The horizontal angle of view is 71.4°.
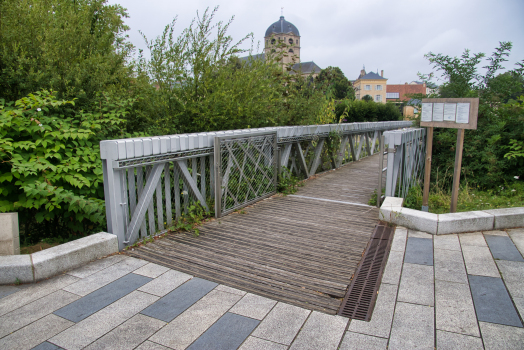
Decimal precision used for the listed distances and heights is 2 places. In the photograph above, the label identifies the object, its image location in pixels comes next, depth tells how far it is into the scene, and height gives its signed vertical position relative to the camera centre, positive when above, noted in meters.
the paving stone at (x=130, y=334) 2.30 -1.43
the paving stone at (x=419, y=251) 3.62 -1.42
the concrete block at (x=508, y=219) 4.43 -1.26
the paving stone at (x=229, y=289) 3.01 -1.44
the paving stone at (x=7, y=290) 2.92 -1.41
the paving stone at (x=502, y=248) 3.65 -1.40
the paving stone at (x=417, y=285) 2.90 -1.44
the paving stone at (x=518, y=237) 3.89 -1.39
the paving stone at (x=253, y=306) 2.69 -1.44
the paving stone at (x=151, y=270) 3.31 -1.42
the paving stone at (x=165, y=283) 3.01 -1.43
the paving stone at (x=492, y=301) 2.60 -1.43
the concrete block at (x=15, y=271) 3.06 -1.29
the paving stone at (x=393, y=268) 3.25 -1.44
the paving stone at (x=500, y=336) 2.30 -1.44
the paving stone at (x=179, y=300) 2.67 -1.43
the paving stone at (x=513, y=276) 2.98 -1.42
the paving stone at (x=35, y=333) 2.29 -1.42
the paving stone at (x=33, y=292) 2.76 -1.41
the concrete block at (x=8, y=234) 3.37 -1.08
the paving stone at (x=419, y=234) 4.28 -1.40
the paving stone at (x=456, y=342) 2.30 -1.44
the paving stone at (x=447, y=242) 3.93 -1.40
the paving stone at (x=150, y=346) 2.28 -1.44
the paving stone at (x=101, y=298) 2.66 -1.42
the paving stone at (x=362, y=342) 2.32 -1.46
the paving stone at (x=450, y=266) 3.23 -1.42
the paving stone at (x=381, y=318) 2.50 -1.46
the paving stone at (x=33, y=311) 2.49 -1.41
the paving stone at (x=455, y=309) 2.51 -1.44
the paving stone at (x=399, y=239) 3.95 -1.41
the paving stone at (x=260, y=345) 2.30 -1.45
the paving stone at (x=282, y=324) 2.42 -1.45
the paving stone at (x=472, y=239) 4.01 -1.40
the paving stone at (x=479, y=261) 3.34 -1.42
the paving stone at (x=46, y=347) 2.26 -1.42
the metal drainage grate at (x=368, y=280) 2.78 -1.46
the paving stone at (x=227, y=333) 2.33 -1.45
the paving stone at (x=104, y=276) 3.02 -1.41
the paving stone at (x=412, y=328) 2.34 -1.45
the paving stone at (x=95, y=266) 3.31 -1.41
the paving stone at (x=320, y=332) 2.34 -1.46
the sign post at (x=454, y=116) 4.68 -0.02
